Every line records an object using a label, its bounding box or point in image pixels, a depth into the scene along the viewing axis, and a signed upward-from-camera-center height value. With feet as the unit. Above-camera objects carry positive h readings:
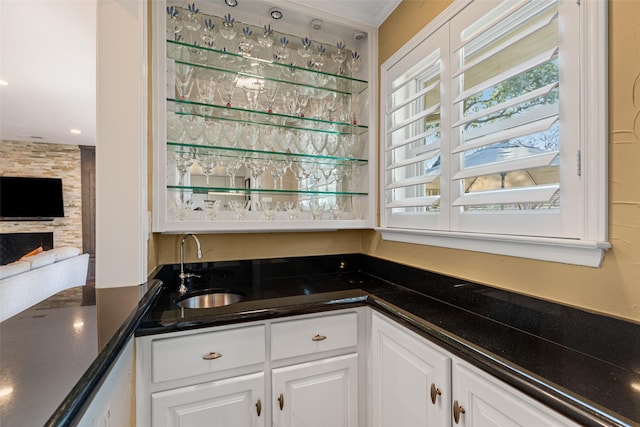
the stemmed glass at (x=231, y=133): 5.78 +1.48
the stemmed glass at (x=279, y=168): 6.20 +0.88
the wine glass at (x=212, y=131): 5.64 +1.47
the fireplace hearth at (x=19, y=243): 19.30 -2.05
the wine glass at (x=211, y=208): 5.56 +0.05
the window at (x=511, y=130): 3.00 +0.97
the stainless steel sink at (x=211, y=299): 5.33 -1.58
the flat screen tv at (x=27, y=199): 19.12 +0.75
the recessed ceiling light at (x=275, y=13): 5.94 +3.86
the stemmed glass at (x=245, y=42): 5.90 +3.28
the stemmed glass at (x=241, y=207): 5.85 +0.07
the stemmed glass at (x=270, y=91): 6.11 +2.38
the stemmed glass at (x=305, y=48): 6.37 +3.41
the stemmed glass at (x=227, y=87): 5.77 +2.34
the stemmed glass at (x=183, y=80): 5.38 +2.31
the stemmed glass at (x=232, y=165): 5.84 +0.87
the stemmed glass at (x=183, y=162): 5.44 +0.88
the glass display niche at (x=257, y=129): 5.42 +1.61
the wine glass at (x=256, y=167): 6.00 +0.87
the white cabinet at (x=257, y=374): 3.95 -2.31
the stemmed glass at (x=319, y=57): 6.53 +3.28
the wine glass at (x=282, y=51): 6.21 +3.26
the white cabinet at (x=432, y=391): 2.74 -1.98
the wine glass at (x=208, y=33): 5.64 +3.28
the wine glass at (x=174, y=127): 5.32 +1.47
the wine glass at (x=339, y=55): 6.66 +3.40
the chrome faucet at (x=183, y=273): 5.37 -1.14
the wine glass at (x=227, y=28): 5.74 +3.48
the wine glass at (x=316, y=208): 6.43 +0.06
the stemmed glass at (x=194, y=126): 5.46 +1.51
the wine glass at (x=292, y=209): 6.25 +0.03
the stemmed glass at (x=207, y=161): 5.64 +0.93
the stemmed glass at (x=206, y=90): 5.59 +2.21
